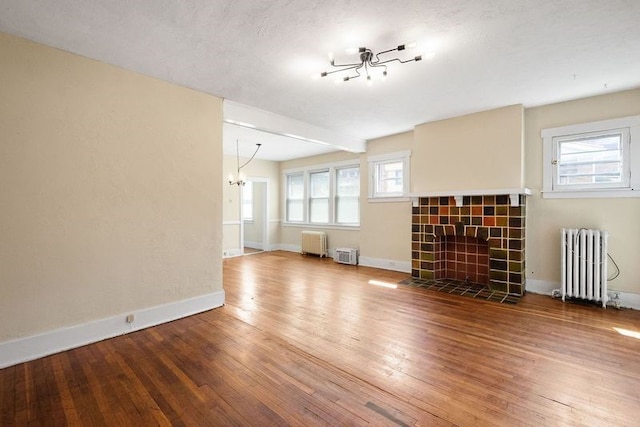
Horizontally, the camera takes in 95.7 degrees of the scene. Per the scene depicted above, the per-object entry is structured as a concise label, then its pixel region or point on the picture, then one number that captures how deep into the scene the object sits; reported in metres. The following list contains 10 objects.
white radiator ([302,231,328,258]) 7.17
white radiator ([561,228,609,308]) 3.51
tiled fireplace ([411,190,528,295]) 4.05
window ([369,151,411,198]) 5.55
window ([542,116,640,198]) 3.52
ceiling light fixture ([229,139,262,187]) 6.80
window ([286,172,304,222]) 8.18
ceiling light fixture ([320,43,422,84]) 2.52
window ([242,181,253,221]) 9.24
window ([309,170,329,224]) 7.54
